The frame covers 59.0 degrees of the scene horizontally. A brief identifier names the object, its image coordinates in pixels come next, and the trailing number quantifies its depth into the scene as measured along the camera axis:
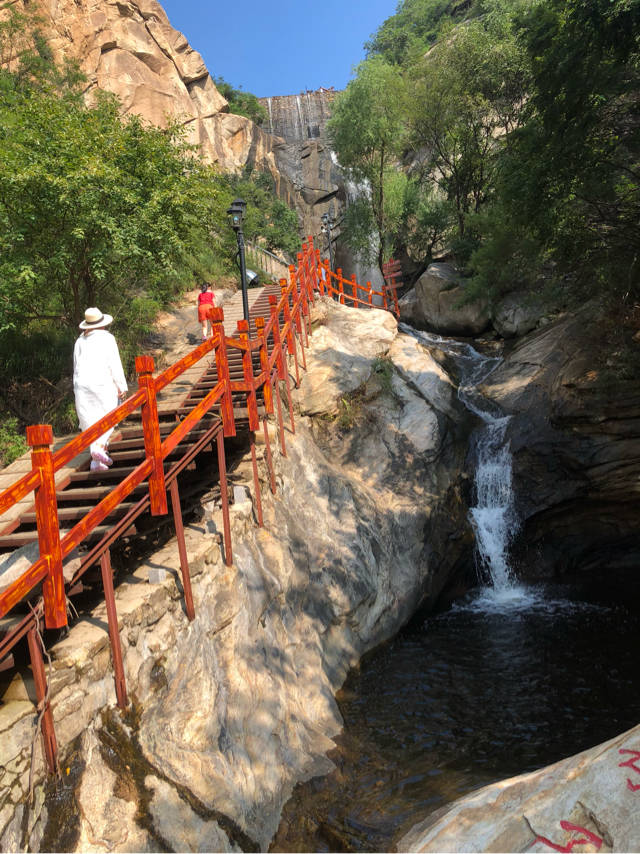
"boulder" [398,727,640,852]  3.05
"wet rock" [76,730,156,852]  3.36
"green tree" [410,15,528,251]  22.77
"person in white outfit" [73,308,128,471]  5.87
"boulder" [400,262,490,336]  20.66
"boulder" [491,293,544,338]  18.45
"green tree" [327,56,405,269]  24.80
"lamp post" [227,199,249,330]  11.51
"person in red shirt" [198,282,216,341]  12.62
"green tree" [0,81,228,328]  8.62
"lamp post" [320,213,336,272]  22.72
